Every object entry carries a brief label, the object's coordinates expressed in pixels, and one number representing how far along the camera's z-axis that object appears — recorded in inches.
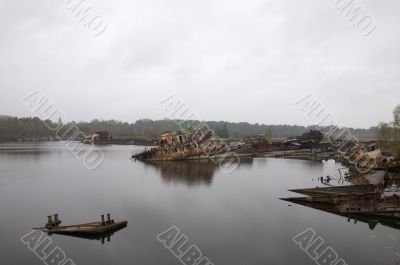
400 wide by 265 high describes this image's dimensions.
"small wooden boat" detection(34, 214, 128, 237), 770.2
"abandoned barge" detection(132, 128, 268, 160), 2586.1
